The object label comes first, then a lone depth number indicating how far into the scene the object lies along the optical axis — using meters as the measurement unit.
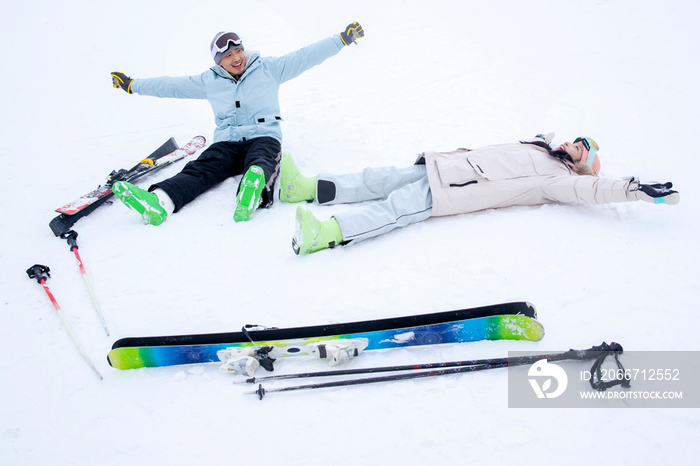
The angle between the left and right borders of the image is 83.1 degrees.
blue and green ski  1.96
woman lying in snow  2.62
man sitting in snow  3.20
